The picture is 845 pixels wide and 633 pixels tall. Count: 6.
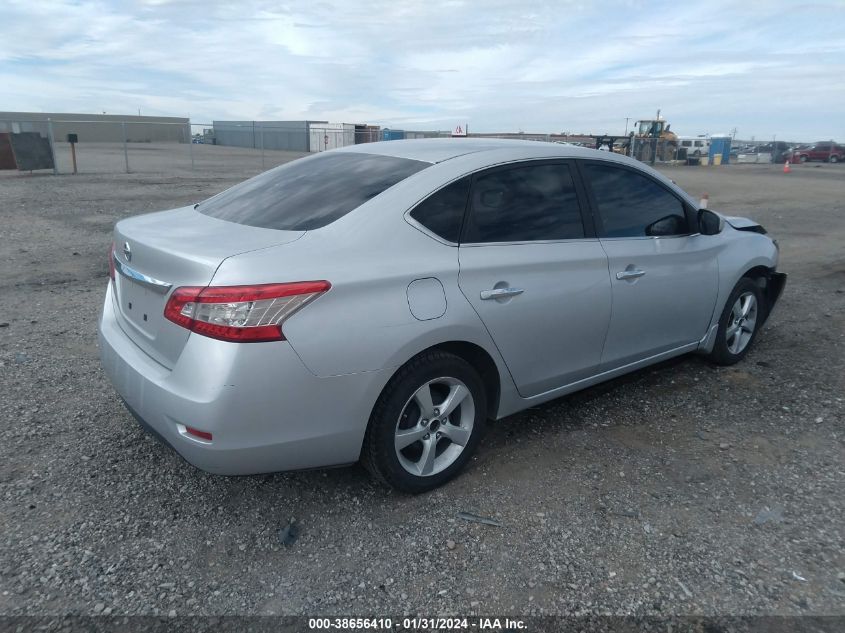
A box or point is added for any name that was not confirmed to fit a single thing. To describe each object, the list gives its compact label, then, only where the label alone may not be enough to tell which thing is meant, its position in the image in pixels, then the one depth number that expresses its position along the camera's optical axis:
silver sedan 2.62
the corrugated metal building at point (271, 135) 40.50
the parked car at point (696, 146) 40.94
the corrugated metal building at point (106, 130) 44.28
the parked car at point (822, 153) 45.53
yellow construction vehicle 37.69
